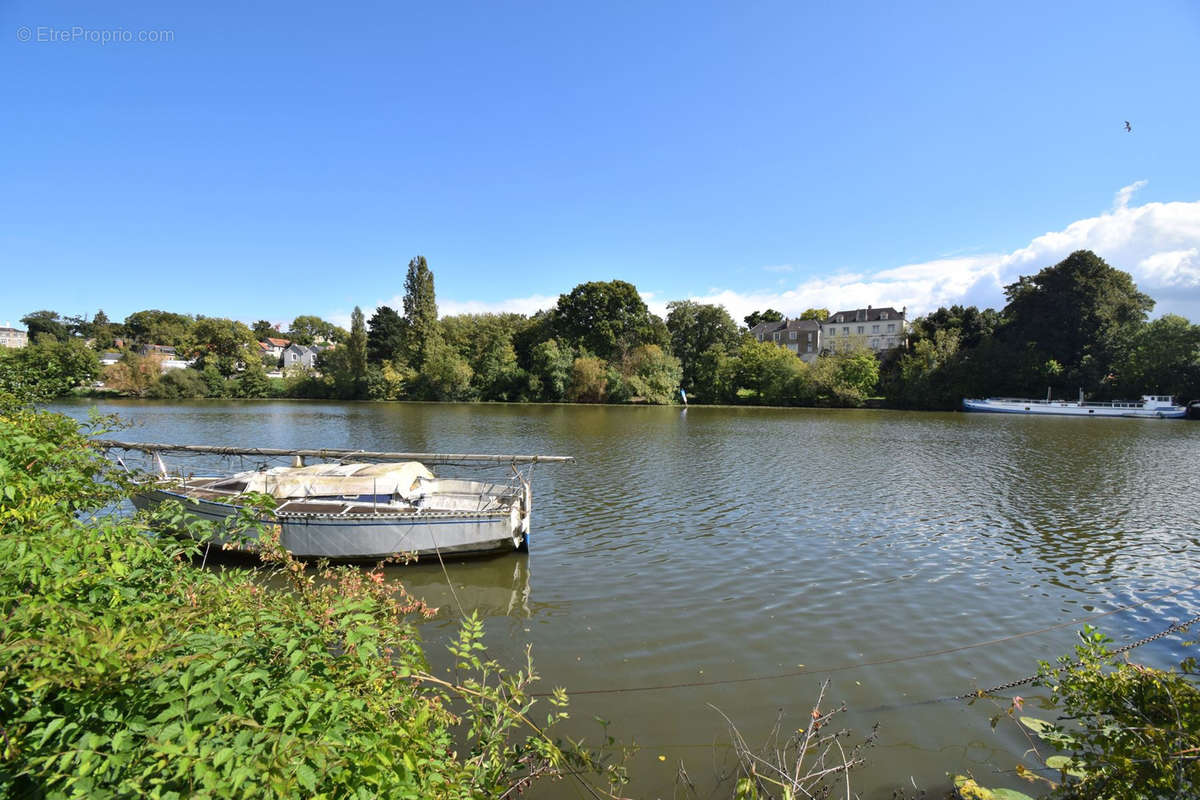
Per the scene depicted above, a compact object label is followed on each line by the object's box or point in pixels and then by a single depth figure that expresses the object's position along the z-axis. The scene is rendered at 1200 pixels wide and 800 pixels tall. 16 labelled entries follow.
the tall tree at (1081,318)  66.25
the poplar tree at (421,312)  82.38
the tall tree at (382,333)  95.37
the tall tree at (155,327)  117.69
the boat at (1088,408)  58.59
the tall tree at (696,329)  89.12
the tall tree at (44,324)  135.43
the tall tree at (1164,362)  60.53
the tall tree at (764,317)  125.94
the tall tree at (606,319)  82.88
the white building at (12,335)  154.25
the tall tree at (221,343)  89.25
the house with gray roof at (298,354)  127.62
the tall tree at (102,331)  111.44
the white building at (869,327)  100.00
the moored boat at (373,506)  12.86
